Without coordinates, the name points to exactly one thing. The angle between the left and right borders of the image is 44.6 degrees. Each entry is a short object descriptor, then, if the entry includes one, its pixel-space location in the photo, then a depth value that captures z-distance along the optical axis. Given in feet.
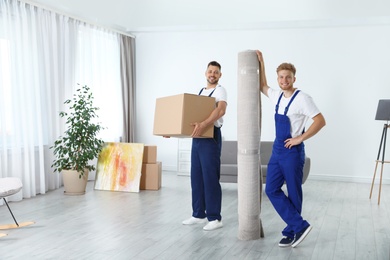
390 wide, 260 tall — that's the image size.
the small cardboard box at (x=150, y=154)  21.27
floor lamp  18.56
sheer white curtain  18.28
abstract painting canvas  20.61
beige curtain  26.71
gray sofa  21.94
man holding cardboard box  13.69
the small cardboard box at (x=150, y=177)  21.00
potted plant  19.66
